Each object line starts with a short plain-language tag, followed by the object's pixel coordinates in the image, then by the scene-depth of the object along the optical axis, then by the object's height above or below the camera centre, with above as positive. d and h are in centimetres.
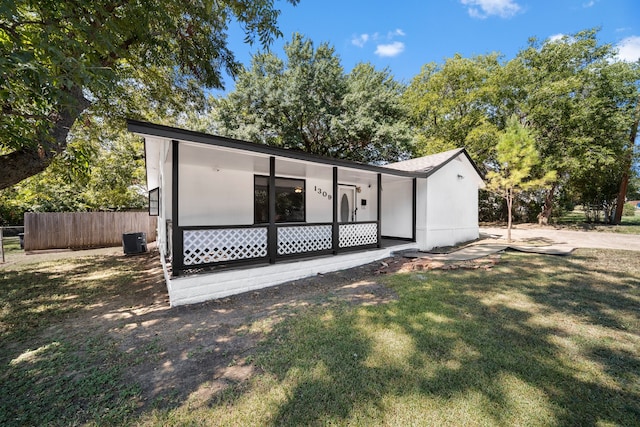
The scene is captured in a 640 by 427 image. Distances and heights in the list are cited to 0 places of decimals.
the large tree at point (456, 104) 1981 +888
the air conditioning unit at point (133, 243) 1055 -131
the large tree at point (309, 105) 1609 +695
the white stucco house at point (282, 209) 528 +8
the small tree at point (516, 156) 1057 +230
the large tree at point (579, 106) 1603 +682
